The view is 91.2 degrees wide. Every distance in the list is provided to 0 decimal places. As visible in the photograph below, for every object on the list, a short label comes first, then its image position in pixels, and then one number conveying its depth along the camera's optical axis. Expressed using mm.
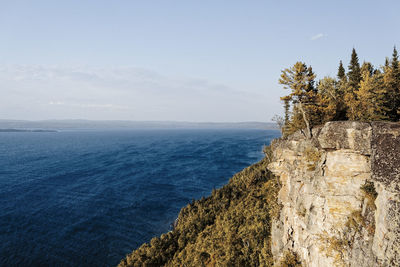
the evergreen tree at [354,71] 43375
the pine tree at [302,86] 24325
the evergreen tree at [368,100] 24609
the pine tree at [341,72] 55838
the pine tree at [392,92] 28838
